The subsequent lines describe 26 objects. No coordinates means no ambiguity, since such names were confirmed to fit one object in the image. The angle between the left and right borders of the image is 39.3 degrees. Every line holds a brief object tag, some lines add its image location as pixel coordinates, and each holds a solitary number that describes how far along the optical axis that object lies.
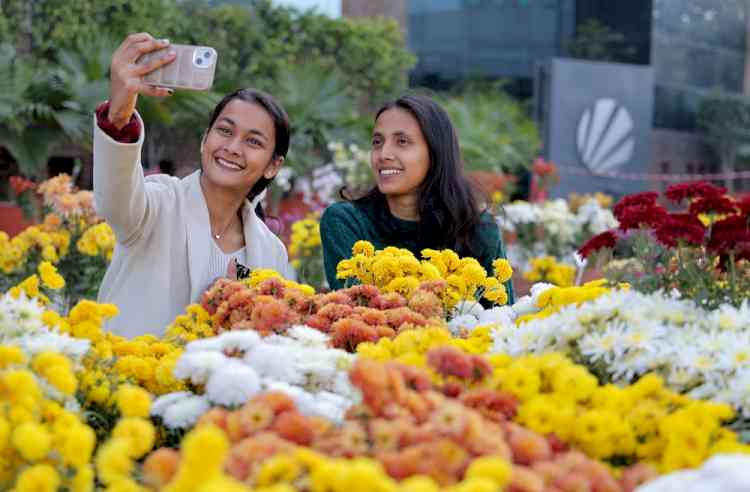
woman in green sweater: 3.90
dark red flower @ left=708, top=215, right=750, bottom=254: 2.24
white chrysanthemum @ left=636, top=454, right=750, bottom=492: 1.47
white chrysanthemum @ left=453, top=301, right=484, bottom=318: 2.94
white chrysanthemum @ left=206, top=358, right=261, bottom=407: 1.86
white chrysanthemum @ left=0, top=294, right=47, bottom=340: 2.10
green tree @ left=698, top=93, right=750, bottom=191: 24.30
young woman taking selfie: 2.99
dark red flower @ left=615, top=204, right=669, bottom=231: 2.43
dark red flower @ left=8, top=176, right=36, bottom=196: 7.21
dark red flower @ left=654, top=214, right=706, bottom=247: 2.27
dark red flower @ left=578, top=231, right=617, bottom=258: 2.71
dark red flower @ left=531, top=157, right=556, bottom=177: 10.69
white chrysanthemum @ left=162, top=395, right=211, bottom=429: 1.93
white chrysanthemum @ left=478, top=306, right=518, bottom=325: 2.71
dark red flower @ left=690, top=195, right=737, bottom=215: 2.33
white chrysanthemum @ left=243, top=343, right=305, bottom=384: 1.96
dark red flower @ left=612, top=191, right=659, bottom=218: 2.57
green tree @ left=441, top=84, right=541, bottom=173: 14.95
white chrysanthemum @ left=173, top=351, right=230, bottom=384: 1.92
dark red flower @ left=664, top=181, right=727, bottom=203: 2.38
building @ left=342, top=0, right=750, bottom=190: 23.86
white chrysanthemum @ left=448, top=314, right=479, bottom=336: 2.75
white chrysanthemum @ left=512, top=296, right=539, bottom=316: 2.84
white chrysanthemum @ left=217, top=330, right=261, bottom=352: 2.02
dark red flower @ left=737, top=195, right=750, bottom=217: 2.27
